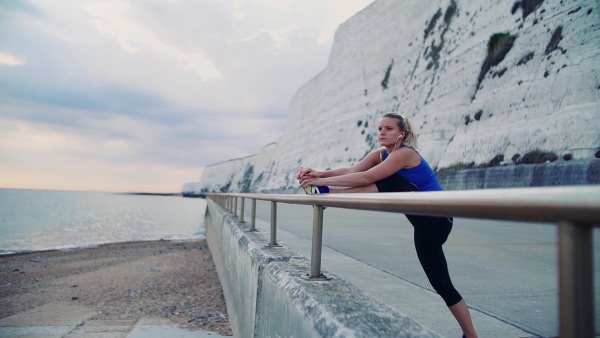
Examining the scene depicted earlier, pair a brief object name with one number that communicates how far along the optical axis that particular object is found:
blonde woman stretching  2.29
